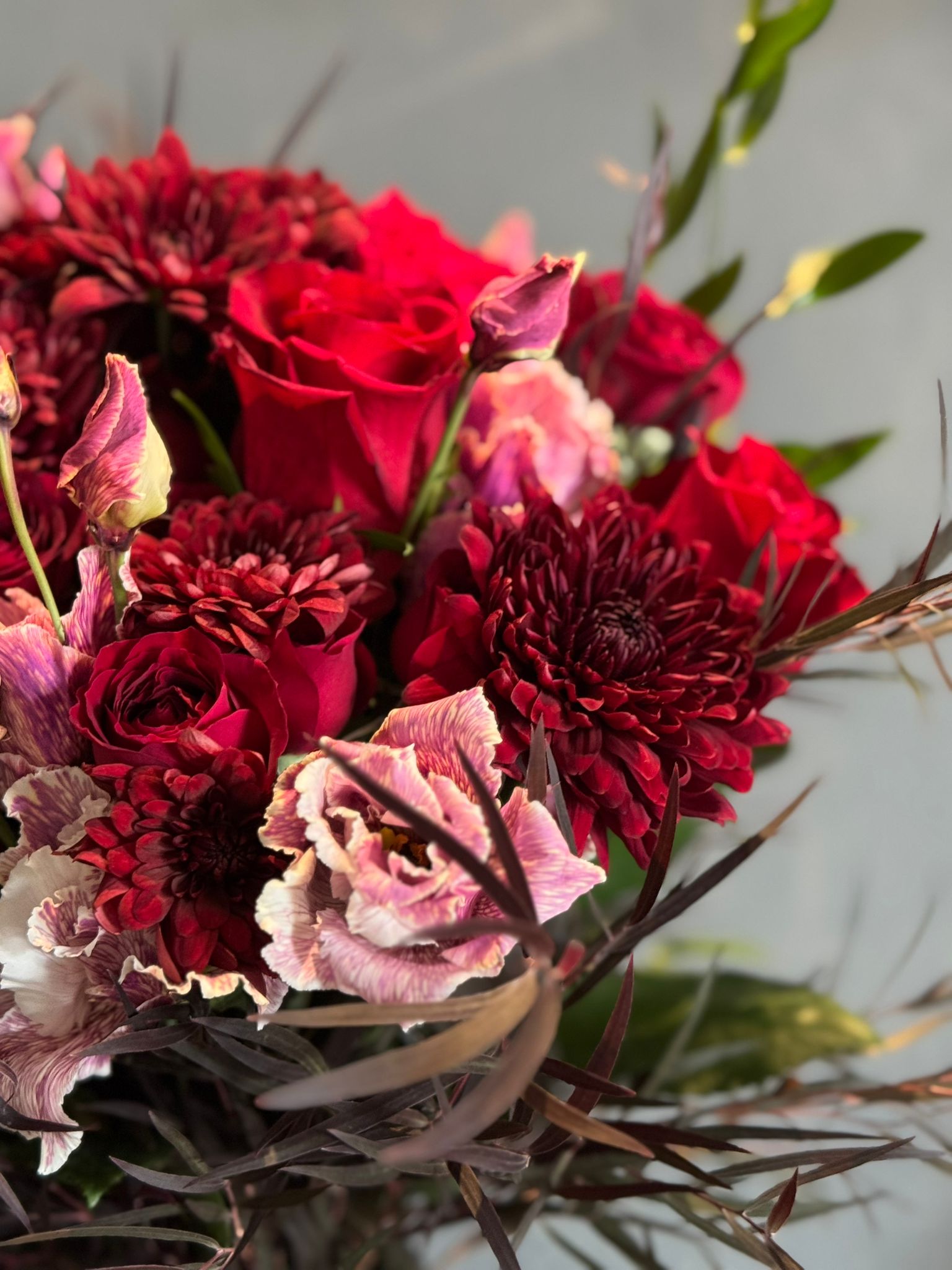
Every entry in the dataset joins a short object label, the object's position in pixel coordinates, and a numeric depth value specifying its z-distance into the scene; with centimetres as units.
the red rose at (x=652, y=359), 41
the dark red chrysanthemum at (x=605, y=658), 26
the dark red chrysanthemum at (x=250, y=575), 26
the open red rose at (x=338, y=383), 30
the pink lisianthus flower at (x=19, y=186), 40
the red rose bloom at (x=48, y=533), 29
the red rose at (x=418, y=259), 36
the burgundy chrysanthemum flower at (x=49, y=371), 33
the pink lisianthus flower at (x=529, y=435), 35
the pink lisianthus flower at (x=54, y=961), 25
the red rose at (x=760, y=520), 33
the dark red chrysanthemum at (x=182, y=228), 35
